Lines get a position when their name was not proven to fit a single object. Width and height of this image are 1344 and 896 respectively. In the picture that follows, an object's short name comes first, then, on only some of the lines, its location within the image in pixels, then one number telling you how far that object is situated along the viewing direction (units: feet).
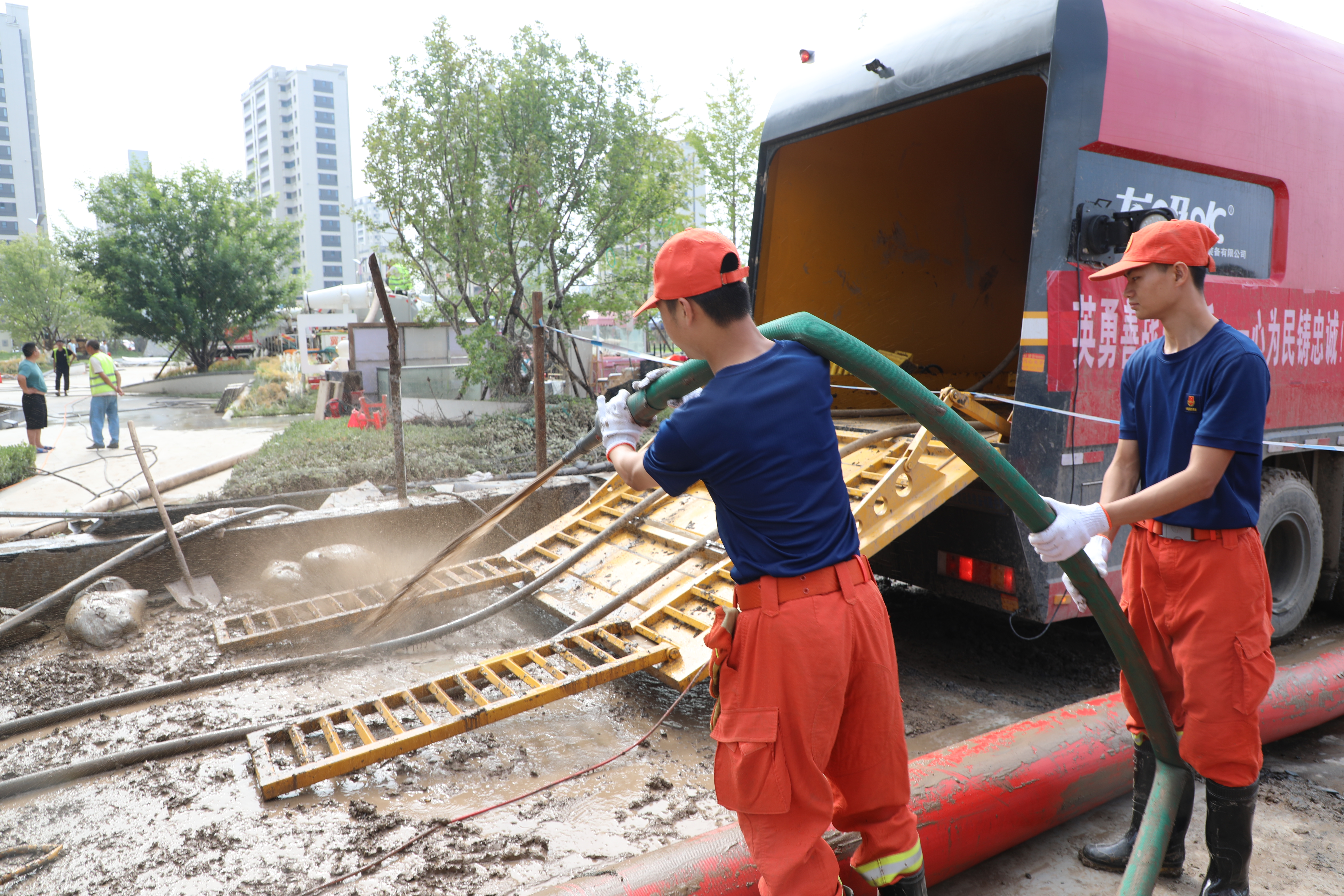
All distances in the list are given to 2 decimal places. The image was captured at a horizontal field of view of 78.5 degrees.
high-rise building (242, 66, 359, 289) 365.81
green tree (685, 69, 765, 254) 52.29
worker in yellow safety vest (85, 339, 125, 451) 40.01
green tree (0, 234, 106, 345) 150.00
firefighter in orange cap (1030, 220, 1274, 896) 7.38
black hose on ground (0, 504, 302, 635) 15.43
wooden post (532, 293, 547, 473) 21.43
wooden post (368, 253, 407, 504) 18.21
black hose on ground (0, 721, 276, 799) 10.50
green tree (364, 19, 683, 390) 42.42
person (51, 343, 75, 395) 75.51
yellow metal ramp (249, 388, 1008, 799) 10.81
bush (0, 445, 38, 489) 33.22
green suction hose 6.72
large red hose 7.02
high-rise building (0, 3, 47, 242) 322.75
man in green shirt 40.24
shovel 17.38
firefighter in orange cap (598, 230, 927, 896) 6.18
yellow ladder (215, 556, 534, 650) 14.69
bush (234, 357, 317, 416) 60.70
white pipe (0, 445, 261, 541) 22.95
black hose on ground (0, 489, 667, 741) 12.32
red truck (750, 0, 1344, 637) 12.01
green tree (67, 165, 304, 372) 86.79
